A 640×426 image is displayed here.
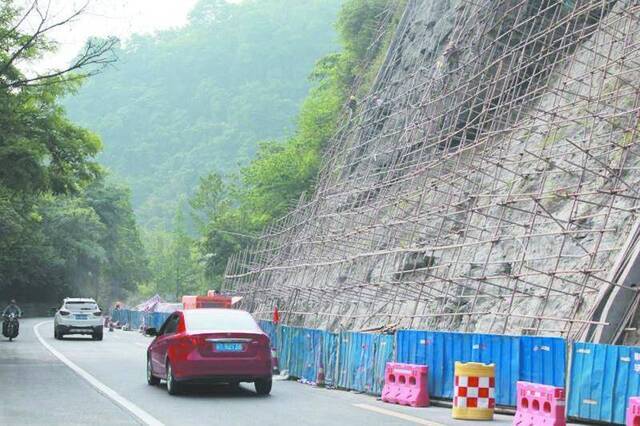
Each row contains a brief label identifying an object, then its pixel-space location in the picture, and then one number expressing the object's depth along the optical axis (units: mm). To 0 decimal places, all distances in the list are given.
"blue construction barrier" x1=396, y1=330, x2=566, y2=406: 15641
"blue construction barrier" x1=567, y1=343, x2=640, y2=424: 14078
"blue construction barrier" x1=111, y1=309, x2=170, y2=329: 53112
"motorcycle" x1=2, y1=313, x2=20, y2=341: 37469
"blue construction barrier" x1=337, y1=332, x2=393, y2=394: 19297
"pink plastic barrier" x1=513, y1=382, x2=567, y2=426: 13164
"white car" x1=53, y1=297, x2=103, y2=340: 39188
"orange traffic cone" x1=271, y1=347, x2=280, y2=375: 23750
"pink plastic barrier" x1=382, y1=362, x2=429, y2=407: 17203
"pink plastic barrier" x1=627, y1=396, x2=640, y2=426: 12148
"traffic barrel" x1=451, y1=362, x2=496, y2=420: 15180
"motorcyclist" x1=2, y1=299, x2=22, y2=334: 37938
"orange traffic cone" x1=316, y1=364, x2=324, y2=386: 21141
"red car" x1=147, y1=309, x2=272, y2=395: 17141
